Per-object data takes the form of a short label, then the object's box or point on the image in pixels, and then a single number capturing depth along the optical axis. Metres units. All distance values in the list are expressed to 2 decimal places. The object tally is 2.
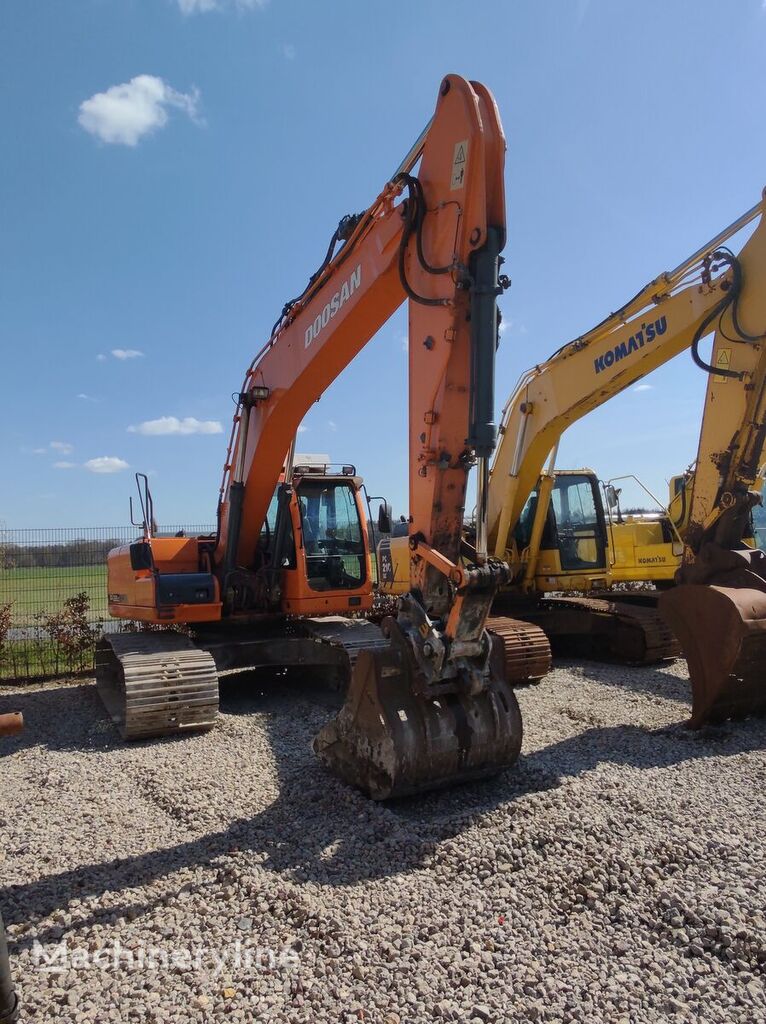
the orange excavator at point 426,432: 4.41
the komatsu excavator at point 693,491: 6.27
